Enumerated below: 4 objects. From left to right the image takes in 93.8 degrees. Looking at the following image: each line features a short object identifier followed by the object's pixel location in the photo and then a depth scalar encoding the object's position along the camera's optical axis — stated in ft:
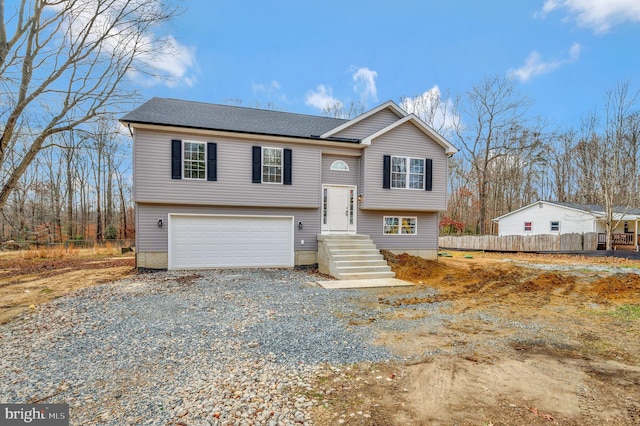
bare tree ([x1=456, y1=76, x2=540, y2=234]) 78.38
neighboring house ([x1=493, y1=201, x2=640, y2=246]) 69.00
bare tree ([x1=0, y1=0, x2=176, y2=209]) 25.31
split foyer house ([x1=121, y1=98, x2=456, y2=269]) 32.63
